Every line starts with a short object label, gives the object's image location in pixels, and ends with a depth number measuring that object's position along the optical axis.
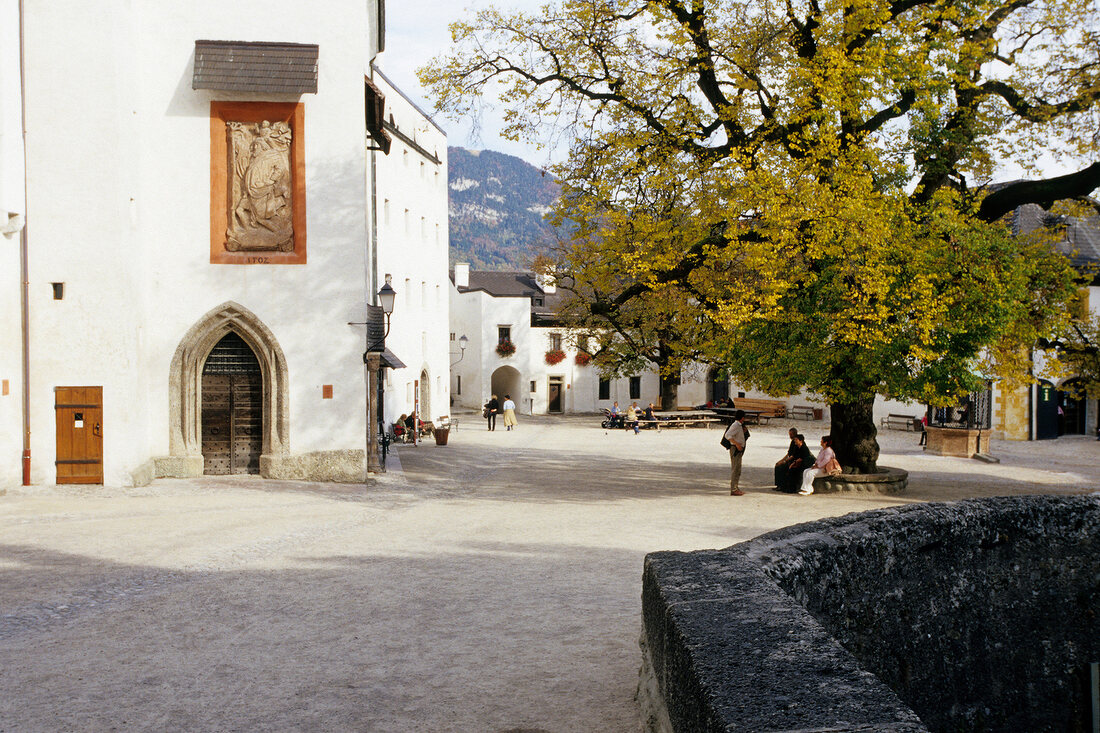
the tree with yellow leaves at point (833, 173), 15.57
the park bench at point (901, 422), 36.97
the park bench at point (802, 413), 44.41
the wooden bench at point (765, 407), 44.69
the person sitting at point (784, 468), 18.14
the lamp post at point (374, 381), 19.31
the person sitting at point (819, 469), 17.64
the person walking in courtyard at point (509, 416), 38.69
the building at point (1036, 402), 34.28
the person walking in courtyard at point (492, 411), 38.16
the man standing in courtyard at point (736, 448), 17.52
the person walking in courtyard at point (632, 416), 38.28
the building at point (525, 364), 53.34
